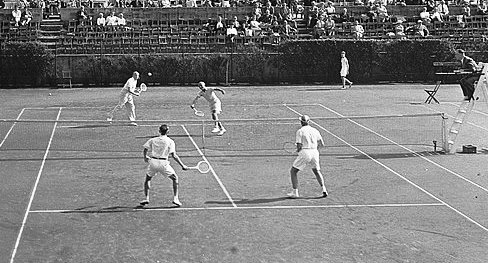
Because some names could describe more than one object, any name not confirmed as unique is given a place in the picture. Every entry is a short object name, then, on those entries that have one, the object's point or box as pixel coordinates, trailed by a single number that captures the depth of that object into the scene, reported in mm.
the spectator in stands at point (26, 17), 49541
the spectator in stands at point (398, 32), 50469
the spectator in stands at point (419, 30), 50406
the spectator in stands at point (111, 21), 49625
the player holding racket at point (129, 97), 30297
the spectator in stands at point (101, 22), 49191
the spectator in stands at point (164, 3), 53619
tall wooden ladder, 25359
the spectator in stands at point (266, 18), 51906
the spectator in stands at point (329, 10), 53531
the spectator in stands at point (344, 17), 51969
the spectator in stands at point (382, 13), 52438
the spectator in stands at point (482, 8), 54156
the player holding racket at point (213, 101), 28453
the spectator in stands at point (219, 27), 49500
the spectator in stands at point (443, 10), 53625
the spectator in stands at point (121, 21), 49497
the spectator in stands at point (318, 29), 49969
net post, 25312
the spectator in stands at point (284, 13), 52031
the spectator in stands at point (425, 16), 52359
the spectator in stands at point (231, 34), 48928
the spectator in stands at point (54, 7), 53031
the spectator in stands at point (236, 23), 50344
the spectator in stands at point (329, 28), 50156
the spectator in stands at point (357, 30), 49844
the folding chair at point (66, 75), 46625
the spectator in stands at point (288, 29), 50062
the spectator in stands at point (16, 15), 49156
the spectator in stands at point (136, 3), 53812
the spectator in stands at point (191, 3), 53906
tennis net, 25609
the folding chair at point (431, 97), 37812
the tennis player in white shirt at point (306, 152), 19000
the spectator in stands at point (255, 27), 49825
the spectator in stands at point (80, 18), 49969
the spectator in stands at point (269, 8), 52494
